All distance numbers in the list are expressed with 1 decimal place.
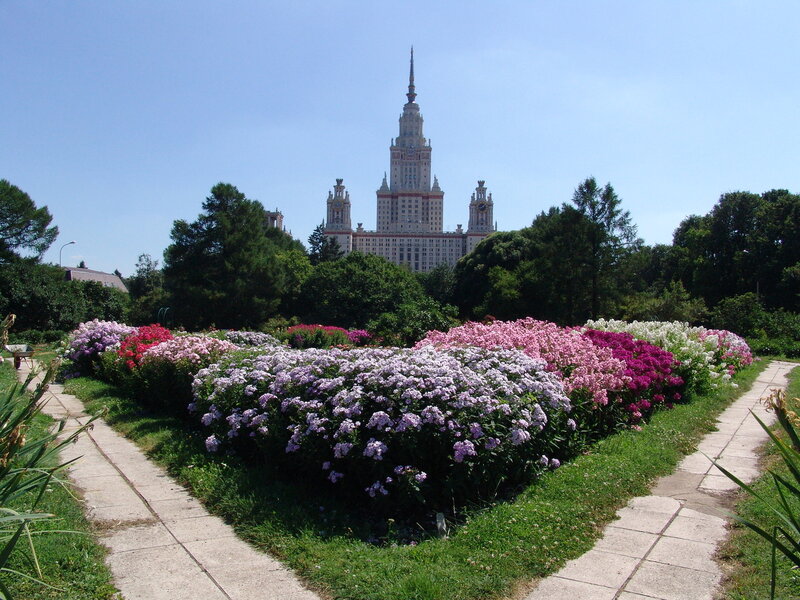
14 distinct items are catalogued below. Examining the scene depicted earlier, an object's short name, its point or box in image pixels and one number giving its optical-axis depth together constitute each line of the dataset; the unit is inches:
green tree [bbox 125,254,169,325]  1395.2
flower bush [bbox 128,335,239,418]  303.9
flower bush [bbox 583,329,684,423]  295.0
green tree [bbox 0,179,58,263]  1163.9
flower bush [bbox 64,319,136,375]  484.4
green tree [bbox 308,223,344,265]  2586.1
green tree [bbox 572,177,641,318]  1080.8
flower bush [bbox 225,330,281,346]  498.0
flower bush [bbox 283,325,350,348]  631.8
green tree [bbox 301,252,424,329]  1347.2
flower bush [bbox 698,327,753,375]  505.0
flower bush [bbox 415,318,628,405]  265.4
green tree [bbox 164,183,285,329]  1360.7
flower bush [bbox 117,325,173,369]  388.2
